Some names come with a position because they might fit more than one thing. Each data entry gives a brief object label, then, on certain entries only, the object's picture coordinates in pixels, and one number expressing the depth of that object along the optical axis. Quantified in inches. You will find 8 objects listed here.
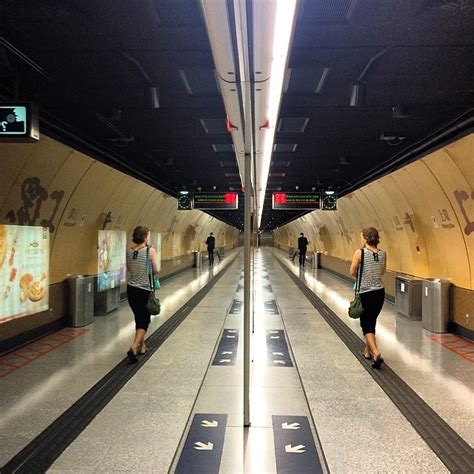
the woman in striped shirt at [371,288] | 216.2
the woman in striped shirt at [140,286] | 221.9
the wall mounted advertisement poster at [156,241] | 519.6
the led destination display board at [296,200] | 555.2
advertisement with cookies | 225.1
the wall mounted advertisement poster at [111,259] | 341.7
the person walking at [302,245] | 914.7
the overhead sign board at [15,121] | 168.2
